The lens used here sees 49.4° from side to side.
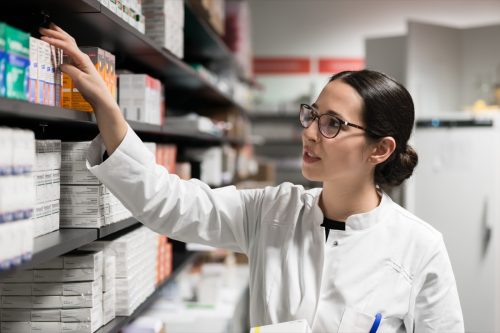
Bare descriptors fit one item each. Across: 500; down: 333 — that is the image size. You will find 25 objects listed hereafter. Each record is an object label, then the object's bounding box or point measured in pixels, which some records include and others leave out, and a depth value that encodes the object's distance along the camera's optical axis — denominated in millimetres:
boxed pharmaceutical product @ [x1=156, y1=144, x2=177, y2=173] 2688
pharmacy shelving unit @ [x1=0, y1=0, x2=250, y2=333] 1434
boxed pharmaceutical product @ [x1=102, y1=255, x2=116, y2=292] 1950
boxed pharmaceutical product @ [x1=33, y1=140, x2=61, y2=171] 1561
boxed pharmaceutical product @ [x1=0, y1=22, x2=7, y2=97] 1206
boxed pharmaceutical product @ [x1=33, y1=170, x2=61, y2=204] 1542
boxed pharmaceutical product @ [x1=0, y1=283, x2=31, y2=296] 1745
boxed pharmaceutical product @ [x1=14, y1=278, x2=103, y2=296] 1746
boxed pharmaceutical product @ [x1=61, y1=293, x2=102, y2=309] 1766
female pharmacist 1686
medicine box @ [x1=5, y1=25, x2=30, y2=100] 1240
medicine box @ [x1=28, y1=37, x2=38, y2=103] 1422
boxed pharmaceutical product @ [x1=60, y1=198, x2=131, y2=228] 1771
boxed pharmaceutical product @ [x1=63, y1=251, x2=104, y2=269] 1773
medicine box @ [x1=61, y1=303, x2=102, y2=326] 1762
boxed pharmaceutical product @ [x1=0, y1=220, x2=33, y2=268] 1195
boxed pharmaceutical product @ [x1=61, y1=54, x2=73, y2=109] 1646
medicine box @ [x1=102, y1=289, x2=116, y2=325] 1952
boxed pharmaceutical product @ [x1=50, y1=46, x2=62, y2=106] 1544
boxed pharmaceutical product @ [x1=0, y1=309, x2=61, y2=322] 1744
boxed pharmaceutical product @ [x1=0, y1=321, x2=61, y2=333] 1746
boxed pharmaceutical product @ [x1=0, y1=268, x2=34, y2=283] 1743
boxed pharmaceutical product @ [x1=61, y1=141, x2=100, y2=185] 1772
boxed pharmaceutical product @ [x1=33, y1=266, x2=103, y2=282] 1751
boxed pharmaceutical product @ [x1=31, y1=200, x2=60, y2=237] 1535
